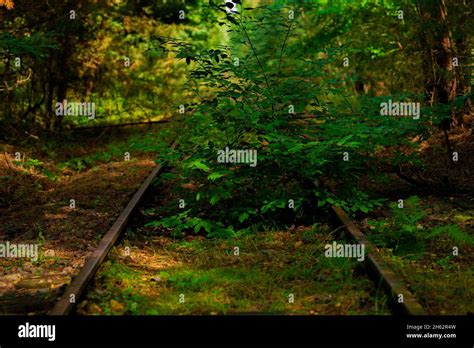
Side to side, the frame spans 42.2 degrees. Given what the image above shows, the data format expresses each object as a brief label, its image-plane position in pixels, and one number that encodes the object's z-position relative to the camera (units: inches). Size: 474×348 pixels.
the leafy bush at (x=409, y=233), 239.8
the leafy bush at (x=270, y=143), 288.4
